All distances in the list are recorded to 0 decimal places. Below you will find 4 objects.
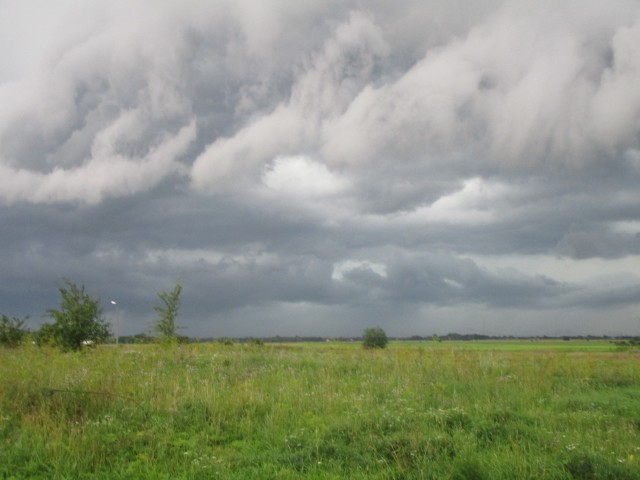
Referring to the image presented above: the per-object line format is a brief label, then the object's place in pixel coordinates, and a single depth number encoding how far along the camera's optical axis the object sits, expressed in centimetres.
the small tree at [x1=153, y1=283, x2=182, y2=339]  3550
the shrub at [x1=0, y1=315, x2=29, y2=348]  3400
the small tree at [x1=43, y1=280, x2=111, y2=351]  2834
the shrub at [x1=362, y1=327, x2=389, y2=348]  7725
